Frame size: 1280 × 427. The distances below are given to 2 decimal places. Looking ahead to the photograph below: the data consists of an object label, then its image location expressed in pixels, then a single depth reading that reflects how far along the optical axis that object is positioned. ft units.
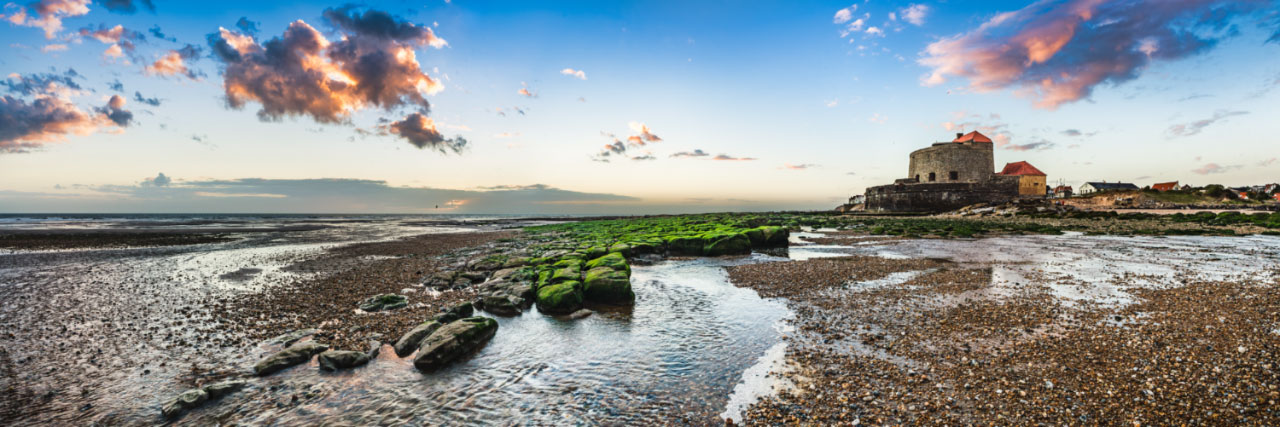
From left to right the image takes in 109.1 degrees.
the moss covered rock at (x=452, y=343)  21.98
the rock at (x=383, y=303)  33.06
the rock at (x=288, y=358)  21.07
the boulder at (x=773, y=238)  75.56
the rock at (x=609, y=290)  34.91
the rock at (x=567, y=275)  38.11
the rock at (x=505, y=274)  43.70
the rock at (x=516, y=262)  51.16
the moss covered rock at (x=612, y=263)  41.57
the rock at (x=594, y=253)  55.27
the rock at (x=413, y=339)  23.76
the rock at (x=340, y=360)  21.68
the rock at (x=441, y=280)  42.34
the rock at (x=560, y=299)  32.65
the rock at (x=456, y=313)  29.35
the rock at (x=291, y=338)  25.23
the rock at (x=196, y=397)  17.25
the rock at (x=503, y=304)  32.33
